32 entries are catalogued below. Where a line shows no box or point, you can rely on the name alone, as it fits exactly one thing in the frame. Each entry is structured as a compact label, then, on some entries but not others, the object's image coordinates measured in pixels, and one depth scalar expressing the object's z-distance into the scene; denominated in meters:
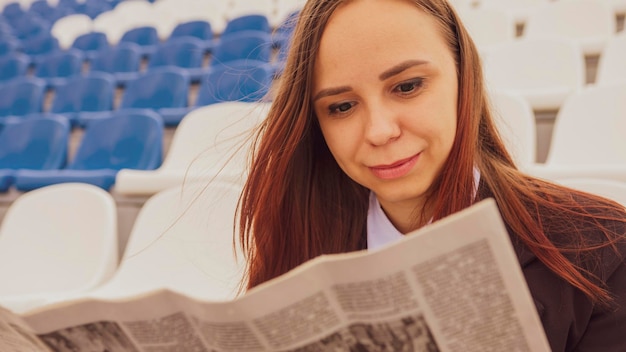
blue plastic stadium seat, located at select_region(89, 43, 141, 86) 2.51
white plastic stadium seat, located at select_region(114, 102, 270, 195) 1.11
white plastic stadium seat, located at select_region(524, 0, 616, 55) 1.75
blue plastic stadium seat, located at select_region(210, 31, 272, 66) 2.32
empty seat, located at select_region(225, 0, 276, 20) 3.04
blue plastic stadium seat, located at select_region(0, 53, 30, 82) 2.77
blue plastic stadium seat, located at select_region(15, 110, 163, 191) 1.49
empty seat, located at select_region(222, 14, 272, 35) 2.74
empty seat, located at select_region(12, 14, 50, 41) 3.48
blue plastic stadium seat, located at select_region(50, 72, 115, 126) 2.15
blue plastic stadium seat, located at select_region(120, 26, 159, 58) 2.97
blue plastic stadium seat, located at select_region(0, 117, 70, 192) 1.74
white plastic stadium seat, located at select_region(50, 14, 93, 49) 3.37
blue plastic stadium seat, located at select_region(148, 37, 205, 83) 2.47
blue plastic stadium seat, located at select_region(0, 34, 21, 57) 3.12
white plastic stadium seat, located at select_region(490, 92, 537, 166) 0.94
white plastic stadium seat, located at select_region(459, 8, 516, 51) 1.82
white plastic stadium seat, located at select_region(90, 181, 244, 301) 0.87
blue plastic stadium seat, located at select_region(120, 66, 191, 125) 2.02
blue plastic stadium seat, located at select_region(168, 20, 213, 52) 2.84
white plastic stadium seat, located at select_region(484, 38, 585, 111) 1.38
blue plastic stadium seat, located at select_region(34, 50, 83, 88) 2.68
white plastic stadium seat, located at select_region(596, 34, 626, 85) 1.32
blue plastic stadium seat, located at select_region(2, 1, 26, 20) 3.96
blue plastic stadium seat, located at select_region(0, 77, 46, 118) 2.25
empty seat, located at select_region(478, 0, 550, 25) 2.15
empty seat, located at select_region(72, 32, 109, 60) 3.04
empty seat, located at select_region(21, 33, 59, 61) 3.12
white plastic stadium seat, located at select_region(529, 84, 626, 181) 1.00
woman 0.41
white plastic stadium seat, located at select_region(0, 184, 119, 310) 1.00
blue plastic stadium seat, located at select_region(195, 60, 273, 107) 1.64
